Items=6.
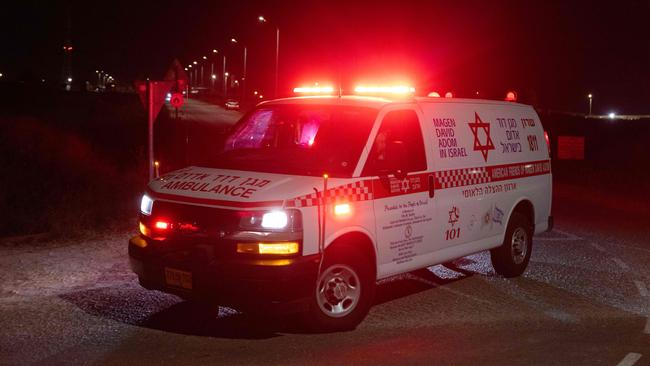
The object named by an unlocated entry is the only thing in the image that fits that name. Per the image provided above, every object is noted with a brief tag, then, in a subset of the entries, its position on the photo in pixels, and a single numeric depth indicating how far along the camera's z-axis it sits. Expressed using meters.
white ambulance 5.64
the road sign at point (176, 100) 21.50
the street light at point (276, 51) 44.96
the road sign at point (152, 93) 12.22
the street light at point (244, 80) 62.47
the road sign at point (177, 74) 14.78
